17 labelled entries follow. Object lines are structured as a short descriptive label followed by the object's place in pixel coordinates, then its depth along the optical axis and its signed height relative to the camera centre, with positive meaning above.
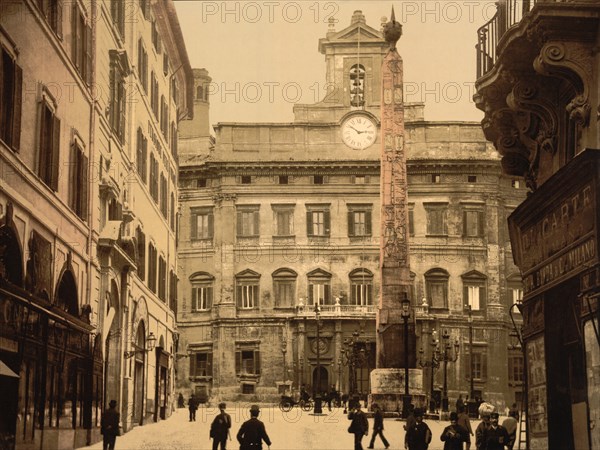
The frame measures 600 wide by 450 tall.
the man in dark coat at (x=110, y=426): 20.53 -0.05
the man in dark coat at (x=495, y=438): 14.86 -0.22
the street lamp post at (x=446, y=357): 39.62 +2.62
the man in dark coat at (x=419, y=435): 17.66 -0.21
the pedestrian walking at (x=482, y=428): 15.23 -0.10
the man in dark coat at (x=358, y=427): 21.73 -0.10
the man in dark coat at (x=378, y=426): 23.92 -0.09
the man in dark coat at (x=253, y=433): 15.63 -0.14
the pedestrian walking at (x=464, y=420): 18.73 +0.01
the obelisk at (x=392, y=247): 33.72 +5.25
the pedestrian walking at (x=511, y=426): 16.45 -0.08
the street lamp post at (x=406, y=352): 30.28 +1.77
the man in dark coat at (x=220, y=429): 19.34 -0.11
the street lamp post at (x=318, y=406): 39.25 +0.50
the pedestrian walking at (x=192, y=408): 35.24 +0.44
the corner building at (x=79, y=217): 15.55 +3.54
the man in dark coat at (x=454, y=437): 15.77 -0.21
